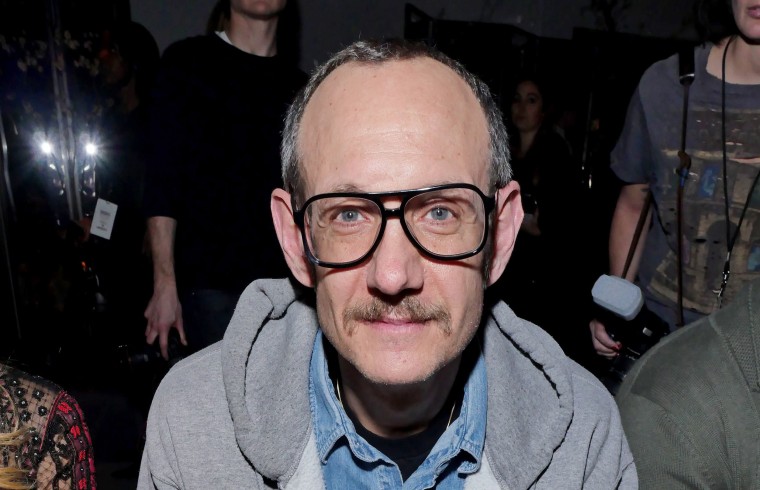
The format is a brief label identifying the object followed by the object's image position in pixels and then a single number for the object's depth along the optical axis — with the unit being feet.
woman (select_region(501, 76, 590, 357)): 13.05
